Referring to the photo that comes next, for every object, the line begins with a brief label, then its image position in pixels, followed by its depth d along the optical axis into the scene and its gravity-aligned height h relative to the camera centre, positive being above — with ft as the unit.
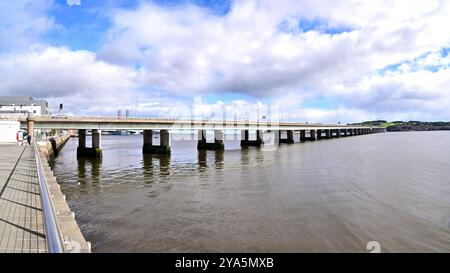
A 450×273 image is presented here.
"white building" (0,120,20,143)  167.02 +1.25
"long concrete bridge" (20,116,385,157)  172.14 +3.05
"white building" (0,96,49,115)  484.46 +42.33
